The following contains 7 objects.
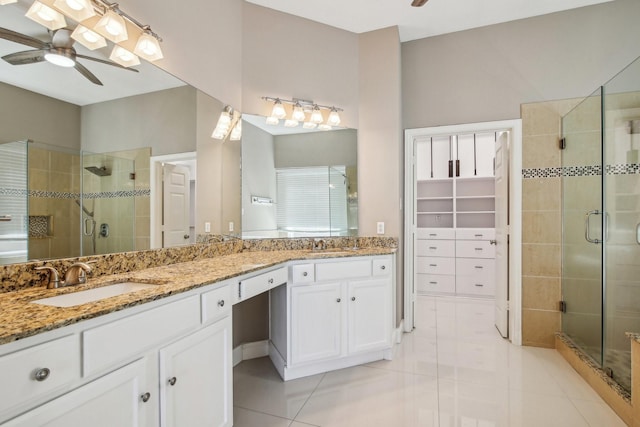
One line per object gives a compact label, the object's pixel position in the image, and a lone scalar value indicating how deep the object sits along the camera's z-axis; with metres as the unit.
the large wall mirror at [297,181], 2.75
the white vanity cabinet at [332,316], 2.27
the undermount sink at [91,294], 1.21
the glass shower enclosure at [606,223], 2.16
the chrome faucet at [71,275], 1.30
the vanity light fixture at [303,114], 2.78
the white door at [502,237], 3.05
